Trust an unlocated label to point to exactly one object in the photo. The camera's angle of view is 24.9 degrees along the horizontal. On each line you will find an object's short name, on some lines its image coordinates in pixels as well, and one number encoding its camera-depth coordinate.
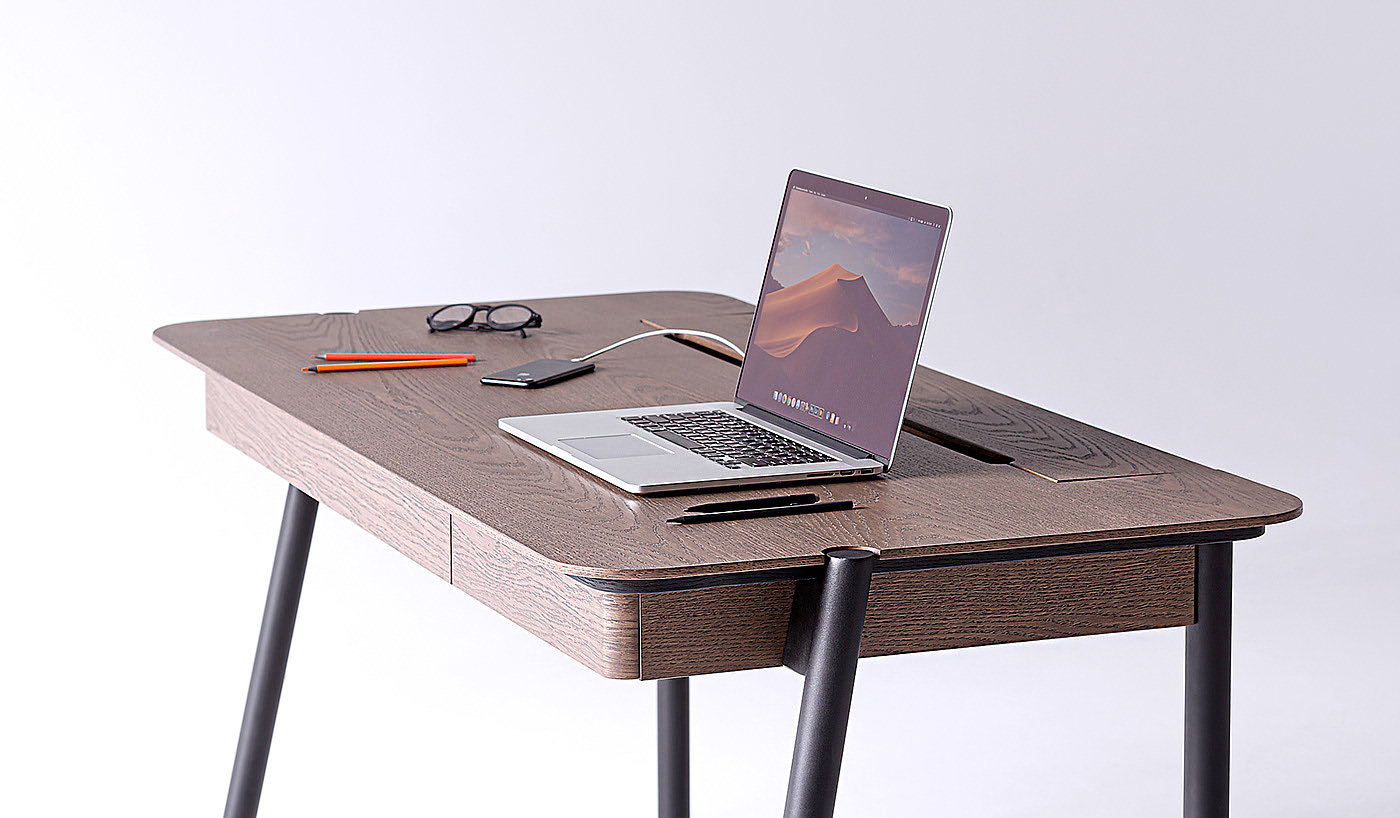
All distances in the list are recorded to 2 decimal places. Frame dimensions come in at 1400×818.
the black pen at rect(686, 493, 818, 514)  2.82
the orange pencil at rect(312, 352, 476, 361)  3.49
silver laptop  2.99
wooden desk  2.71
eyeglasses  3.73
